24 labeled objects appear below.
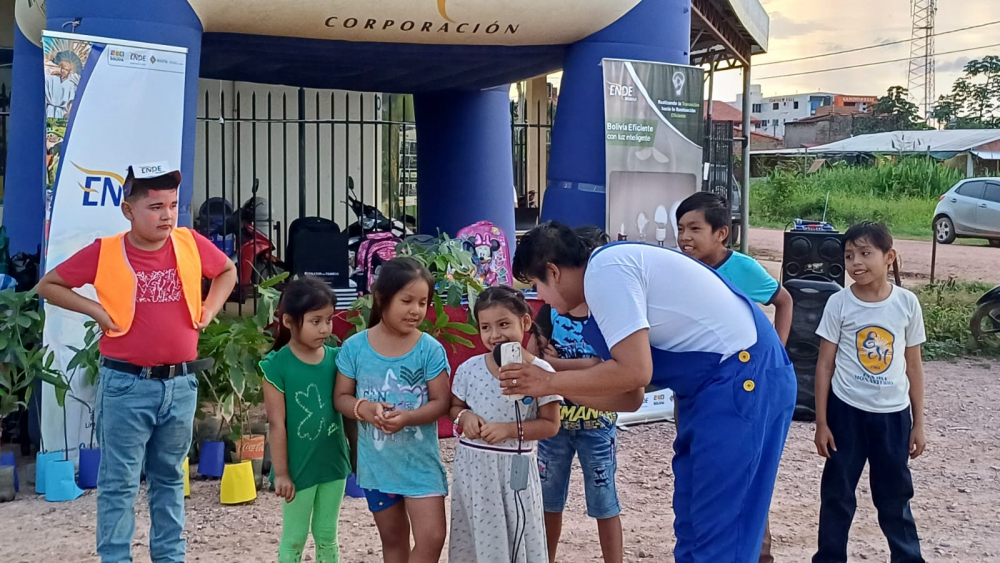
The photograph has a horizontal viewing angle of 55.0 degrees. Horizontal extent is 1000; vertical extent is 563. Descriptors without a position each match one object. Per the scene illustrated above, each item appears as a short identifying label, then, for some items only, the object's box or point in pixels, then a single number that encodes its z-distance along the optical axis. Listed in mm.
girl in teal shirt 3275
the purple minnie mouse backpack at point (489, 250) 6594
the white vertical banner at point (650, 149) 6480
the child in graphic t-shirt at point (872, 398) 3754
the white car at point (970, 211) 19016
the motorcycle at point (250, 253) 10164
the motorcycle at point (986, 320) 9172
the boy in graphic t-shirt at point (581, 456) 3656
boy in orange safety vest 3529
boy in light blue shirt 3846
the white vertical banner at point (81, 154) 4961
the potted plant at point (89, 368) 4805
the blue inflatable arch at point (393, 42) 5453
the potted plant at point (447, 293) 5453
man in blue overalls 2566
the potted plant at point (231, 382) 5031
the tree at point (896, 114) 48719
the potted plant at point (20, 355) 4812
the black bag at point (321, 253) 8516
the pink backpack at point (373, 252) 7234
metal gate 10881
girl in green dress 3402
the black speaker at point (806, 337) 6605
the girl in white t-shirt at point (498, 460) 3158
